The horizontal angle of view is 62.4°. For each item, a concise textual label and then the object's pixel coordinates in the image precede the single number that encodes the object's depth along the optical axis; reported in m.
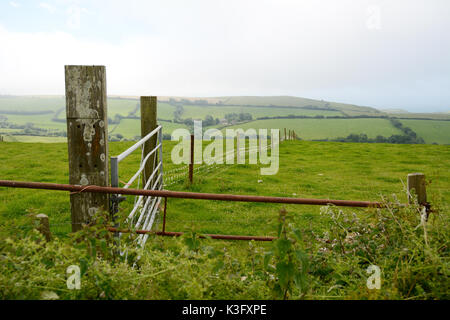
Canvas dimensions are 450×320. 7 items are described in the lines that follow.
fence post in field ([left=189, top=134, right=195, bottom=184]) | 10.03
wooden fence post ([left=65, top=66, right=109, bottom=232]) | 3.30
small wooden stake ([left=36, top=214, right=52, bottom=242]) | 3.21
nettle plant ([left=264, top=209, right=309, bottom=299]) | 1.87
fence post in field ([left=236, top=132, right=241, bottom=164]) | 15.50
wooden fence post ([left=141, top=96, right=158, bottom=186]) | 7.54
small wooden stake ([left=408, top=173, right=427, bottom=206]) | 3.72
